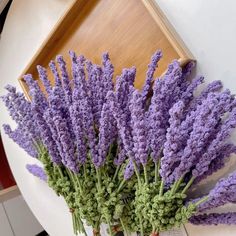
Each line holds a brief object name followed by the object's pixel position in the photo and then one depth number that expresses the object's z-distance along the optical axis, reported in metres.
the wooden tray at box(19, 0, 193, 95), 0.83
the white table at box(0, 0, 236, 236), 0.78
